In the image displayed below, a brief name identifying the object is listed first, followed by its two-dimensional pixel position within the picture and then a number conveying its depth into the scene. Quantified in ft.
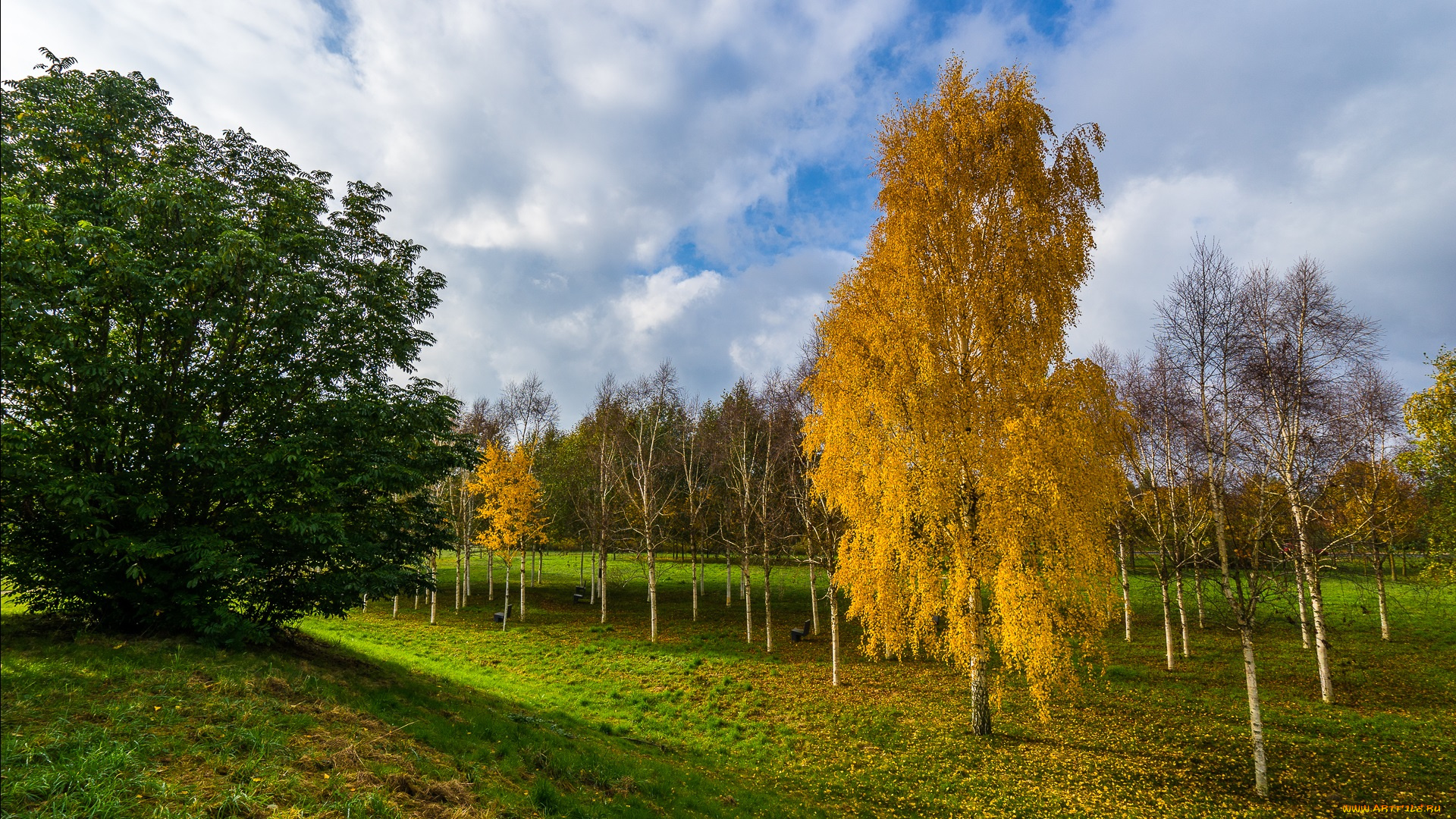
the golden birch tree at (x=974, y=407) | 34.27
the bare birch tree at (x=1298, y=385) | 39.29
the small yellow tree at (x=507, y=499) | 87.92
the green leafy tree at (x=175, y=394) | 25.29
